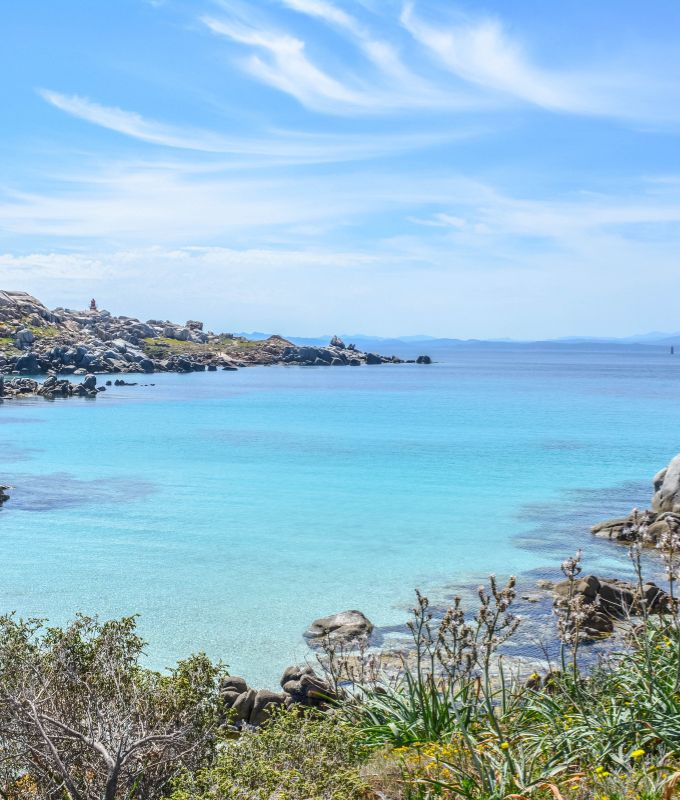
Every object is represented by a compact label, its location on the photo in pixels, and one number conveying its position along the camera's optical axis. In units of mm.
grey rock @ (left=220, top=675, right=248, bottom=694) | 16078
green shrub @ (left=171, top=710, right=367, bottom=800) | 7148
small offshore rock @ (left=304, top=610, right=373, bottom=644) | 19578
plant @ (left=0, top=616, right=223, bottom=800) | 8352
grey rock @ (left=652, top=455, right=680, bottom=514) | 32844
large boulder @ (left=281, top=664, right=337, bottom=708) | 15320
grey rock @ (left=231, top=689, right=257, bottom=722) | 15164
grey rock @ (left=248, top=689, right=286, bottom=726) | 14981
